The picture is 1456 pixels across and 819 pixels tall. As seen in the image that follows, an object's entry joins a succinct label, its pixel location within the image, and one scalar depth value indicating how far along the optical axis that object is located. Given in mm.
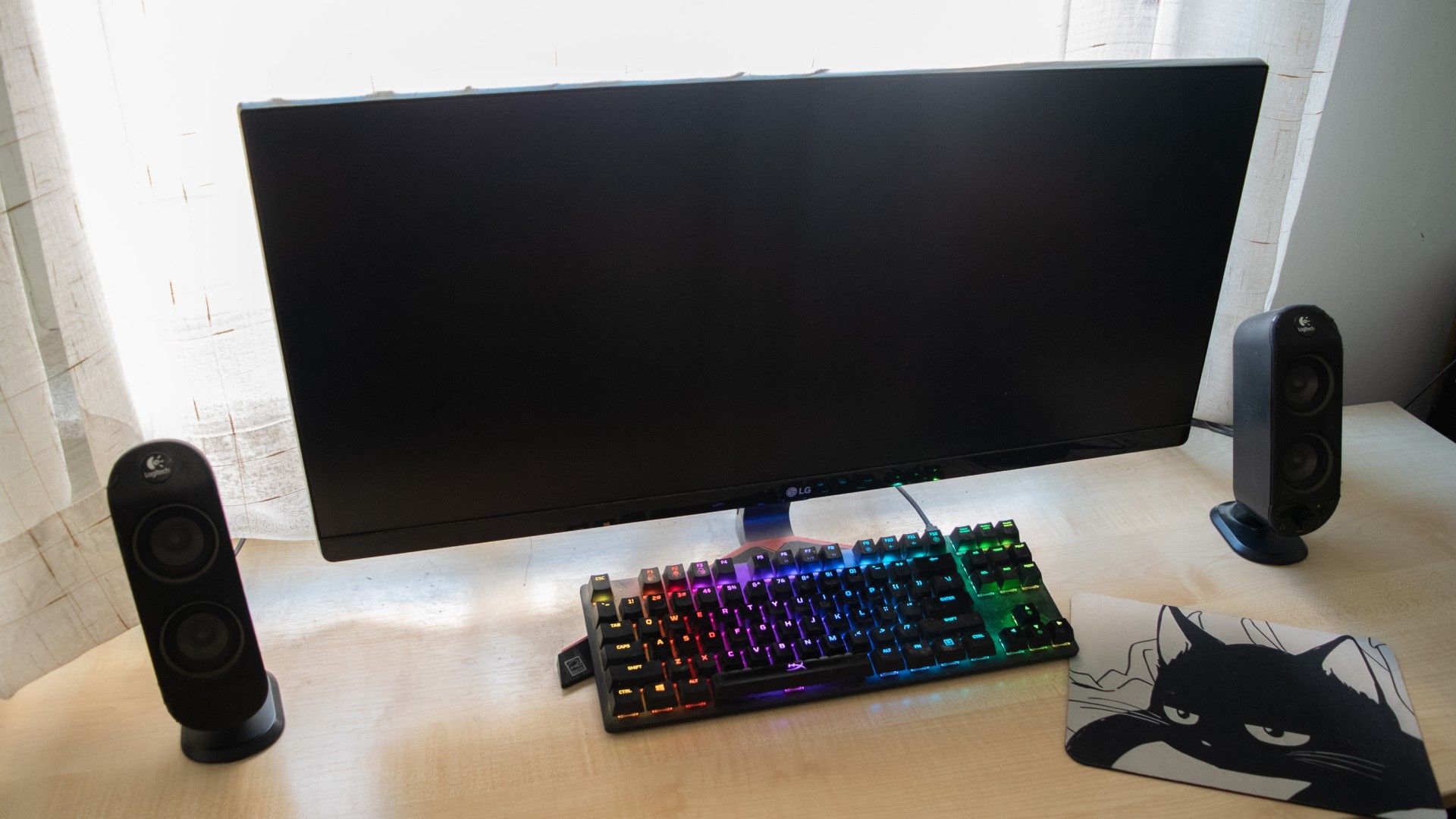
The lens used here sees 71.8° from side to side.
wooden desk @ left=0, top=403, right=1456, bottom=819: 704
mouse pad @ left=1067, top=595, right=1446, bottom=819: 712
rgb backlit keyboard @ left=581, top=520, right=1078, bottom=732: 770
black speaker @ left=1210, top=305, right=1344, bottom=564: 909
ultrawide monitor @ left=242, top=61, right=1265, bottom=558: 691
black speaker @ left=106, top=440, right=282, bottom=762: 682
